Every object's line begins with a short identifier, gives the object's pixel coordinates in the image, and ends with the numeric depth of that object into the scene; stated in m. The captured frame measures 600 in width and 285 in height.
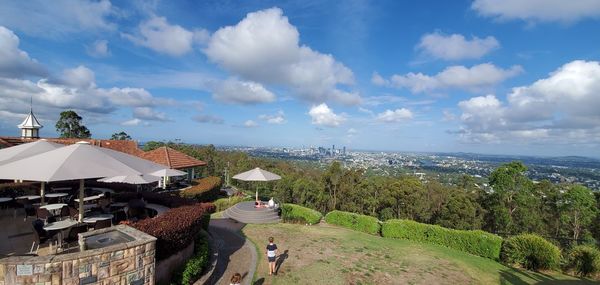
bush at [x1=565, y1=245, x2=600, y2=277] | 12.03
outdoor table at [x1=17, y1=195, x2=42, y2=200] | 11.59
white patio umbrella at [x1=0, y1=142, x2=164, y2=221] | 5.94
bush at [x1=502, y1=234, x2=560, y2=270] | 12.47
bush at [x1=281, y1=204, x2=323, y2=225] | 17.28
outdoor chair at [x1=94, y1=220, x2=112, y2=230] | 8.07
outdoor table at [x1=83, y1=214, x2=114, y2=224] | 7.86
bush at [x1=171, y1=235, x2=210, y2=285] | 7.30
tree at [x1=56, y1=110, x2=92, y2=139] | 46.94
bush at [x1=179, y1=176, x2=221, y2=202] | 19.89
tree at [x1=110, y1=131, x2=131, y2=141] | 52.50
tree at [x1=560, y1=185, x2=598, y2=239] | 24.98
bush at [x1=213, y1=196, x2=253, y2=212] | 19.64
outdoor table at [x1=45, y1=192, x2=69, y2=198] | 11.18
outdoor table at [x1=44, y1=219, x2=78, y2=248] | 6.82
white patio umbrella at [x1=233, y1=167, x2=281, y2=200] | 18.07
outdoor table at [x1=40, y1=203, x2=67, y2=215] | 8.63
